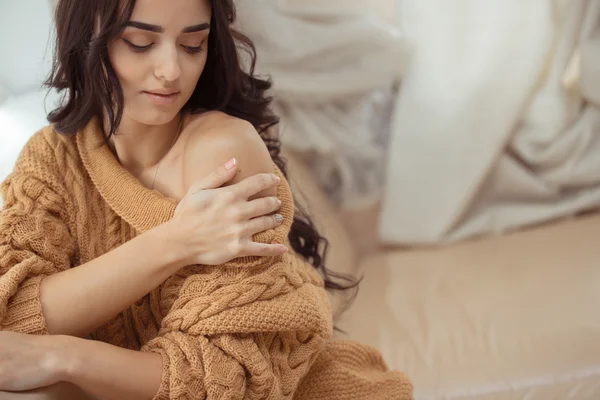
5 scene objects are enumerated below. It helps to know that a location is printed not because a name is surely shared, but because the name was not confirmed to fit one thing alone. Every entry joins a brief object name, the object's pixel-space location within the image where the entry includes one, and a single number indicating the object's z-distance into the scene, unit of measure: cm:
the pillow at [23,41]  156
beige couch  173
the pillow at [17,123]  139
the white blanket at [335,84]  229
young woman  110
